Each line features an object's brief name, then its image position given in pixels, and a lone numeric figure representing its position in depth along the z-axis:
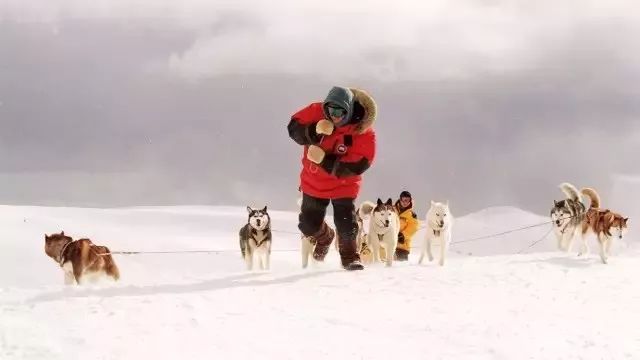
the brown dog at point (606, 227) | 10.68
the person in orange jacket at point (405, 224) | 10.48
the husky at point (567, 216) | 12.39
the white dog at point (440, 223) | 9.29
